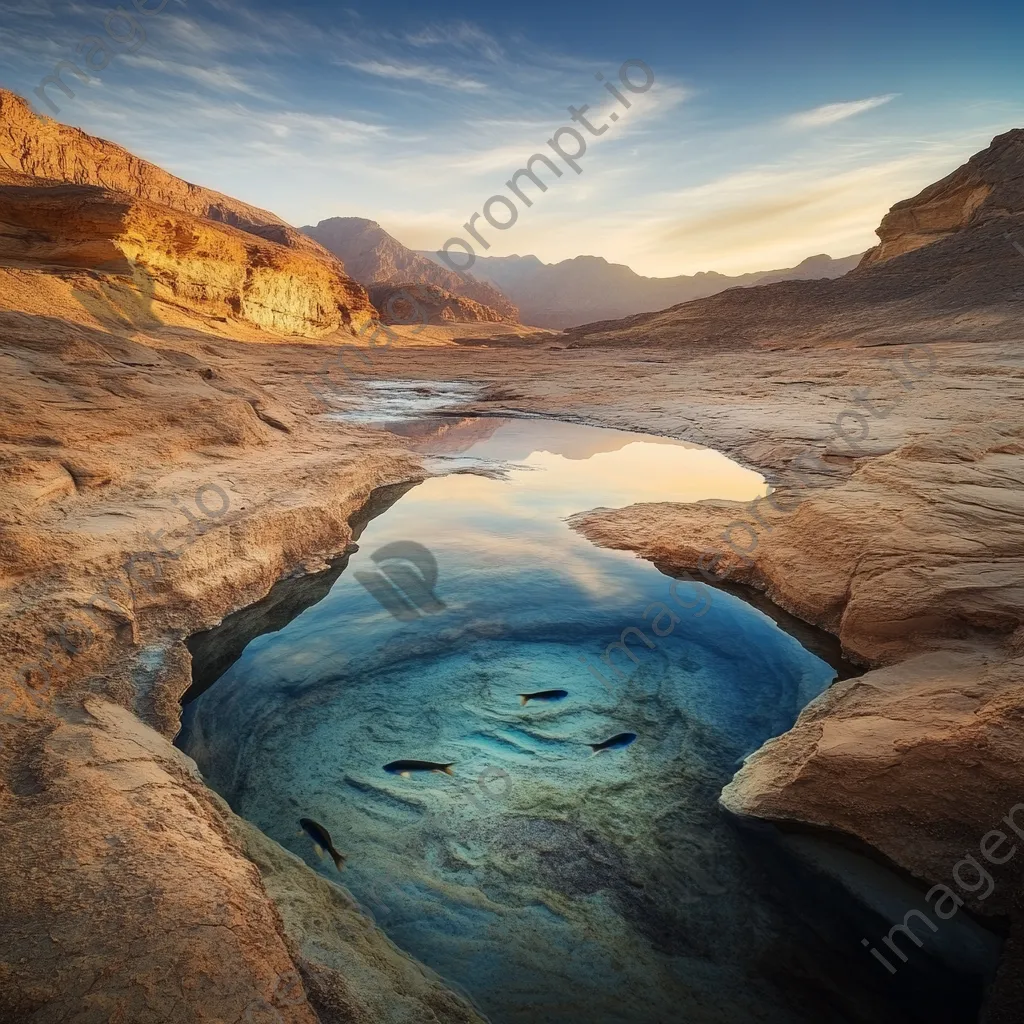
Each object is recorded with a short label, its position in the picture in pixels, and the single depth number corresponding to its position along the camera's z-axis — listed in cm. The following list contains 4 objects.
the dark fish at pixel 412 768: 367
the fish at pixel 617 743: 390
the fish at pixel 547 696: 441
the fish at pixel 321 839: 304
